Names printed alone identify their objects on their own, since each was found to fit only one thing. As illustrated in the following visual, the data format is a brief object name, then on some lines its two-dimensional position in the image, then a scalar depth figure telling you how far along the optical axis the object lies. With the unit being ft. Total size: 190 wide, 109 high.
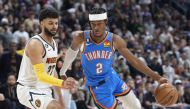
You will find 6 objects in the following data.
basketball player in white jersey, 26.97
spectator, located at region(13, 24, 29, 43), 54.85
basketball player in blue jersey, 30.47
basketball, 30.34
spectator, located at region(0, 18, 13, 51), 54.62
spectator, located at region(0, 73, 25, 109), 41.60
